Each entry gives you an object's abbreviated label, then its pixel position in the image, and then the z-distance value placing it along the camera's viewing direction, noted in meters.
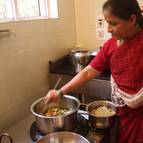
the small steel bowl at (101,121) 1.08
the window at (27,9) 1.40
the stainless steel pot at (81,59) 1.66
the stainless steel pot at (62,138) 0.95
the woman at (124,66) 0.99
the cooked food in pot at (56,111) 1.13
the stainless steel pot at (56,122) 0.99
